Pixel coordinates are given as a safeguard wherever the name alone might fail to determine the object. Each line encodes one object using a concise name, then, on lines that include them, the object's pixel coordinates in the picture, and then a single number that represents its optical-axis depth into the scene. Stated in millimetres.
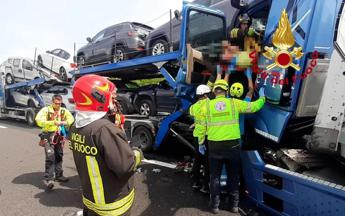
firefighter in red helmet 1960
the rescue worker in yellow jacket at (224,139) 3803
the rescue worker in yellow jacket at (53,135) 5066
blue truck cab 2713
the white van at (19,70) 13539
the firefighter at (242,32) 4258
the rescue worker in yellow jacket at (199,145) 4383
